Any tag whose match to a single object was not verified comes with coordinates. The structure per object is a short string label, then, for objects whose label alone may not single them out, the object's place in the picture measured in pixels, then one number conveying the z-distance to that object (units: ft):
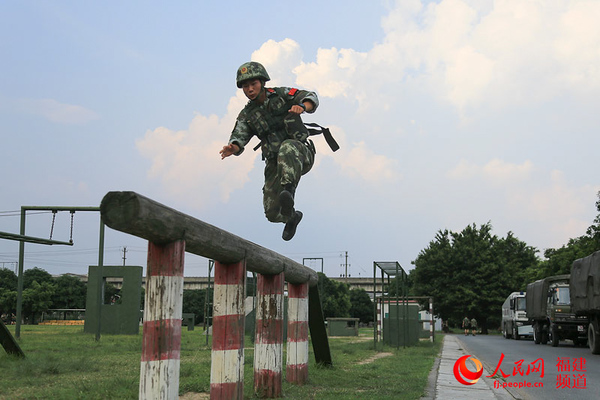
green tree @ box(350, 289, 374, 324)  302.45
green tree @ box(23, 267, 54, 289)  229.86
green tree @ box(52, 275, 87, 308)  232.94
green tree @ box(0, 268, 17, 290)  231.83
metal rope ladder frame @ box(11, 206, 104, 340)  47.60
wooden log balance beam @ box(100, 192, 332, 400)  10.23
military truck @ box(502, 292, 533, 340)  104.27
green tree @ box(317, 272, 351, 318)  234.99
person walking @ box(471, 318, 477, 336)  155.84
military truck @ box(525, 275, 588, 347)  67.72
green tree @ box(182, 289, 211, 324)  235.81
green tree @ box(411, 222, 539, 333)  172.65
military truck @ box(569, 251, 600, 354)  52.35
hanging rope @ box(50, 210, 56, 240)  44.68
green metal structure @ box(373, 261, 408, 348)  55.52
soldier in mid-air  16.83
